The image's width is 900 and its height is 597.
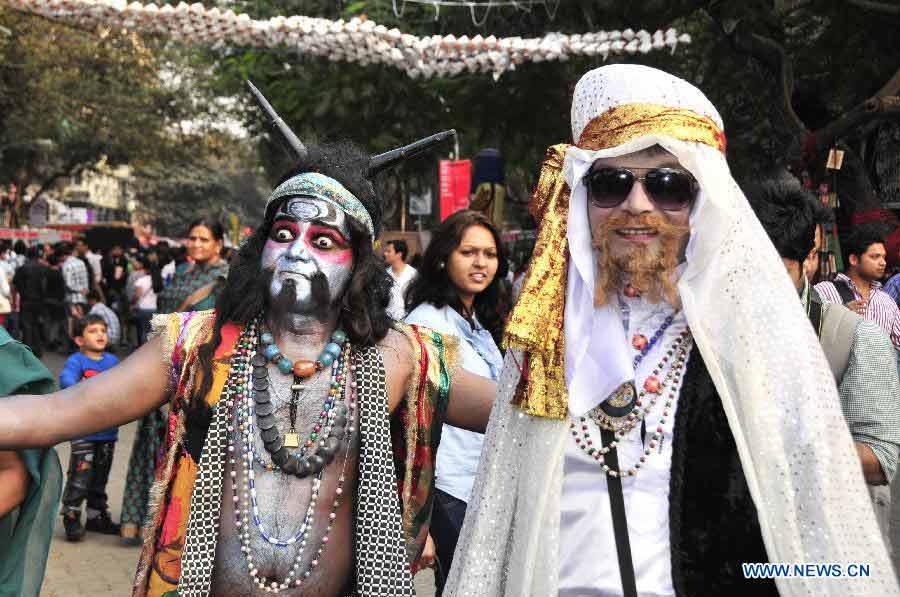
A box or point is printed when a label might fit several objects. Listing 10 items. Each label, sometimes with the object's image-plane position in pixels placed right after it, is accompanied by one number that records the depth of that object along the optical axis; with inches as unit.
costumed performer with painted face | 124.9
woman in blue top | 188.1
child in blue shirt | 293.7
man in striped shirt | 287.6
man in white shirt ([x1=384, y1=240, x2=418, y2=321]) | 386.6
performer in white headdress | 93.8
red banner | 649.0
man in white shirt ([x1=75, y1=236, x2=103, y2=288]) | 829.2
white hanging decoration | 413.4
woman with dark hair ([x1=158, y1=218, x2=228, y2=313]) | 285.1
